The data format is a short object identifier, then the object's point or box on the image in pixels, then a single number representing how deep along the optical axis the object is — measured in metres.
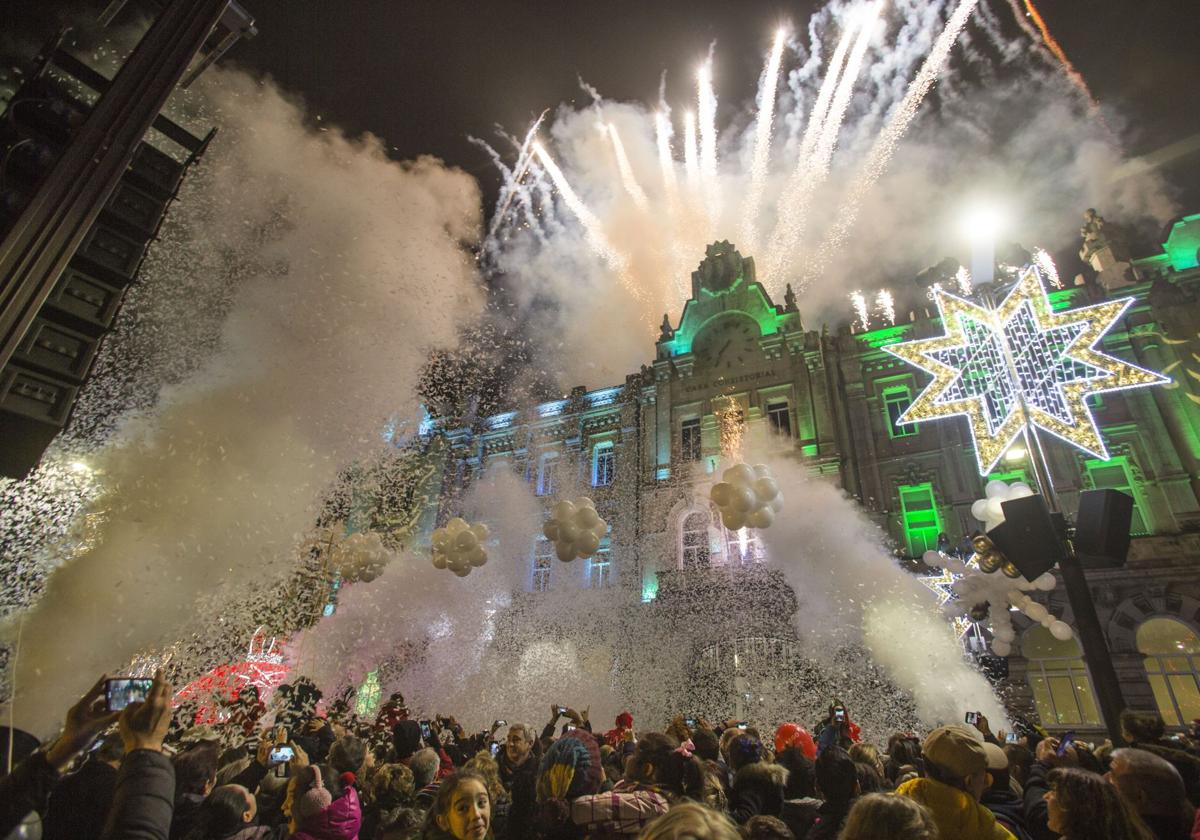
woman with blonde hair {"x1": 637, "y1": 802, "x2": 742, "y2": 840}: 1.93
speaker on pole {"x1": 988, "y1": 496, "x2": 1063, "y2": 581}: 6.95
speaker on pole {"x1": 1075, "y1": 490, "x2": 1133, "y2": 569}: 7.16
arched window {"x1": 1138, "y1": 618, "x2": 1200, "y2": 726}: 15.96
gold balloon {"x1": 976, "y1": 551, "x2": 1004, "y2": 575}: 8.48
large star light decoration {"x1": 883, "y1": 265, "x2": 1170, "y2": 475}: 10.16
